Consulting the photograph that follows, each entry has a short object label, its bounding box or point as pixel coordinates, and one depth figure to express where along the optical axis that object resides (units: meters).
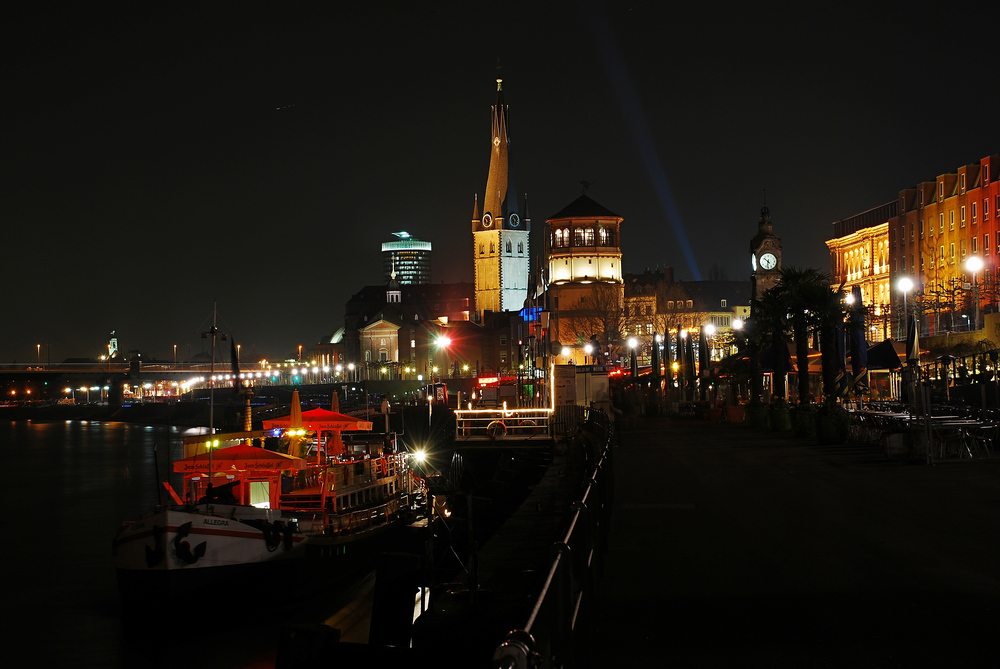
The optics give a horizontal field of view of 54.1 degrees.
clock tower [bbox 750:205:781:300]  89.38
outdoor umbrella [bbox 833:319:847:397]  35.80
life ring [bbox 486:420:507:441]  39.44
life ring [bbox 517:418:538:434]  38.75
